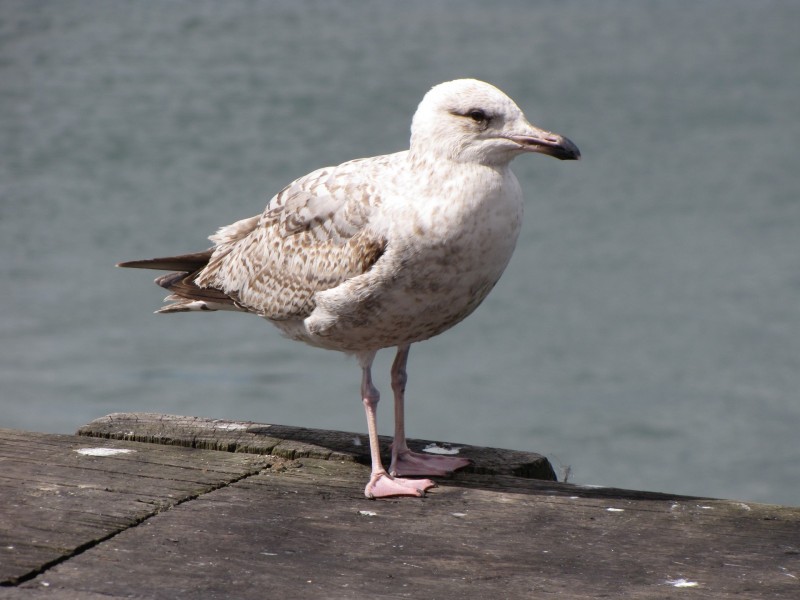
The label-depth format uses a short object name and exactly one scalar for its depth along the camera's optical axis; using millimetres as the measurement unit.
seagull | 8539
